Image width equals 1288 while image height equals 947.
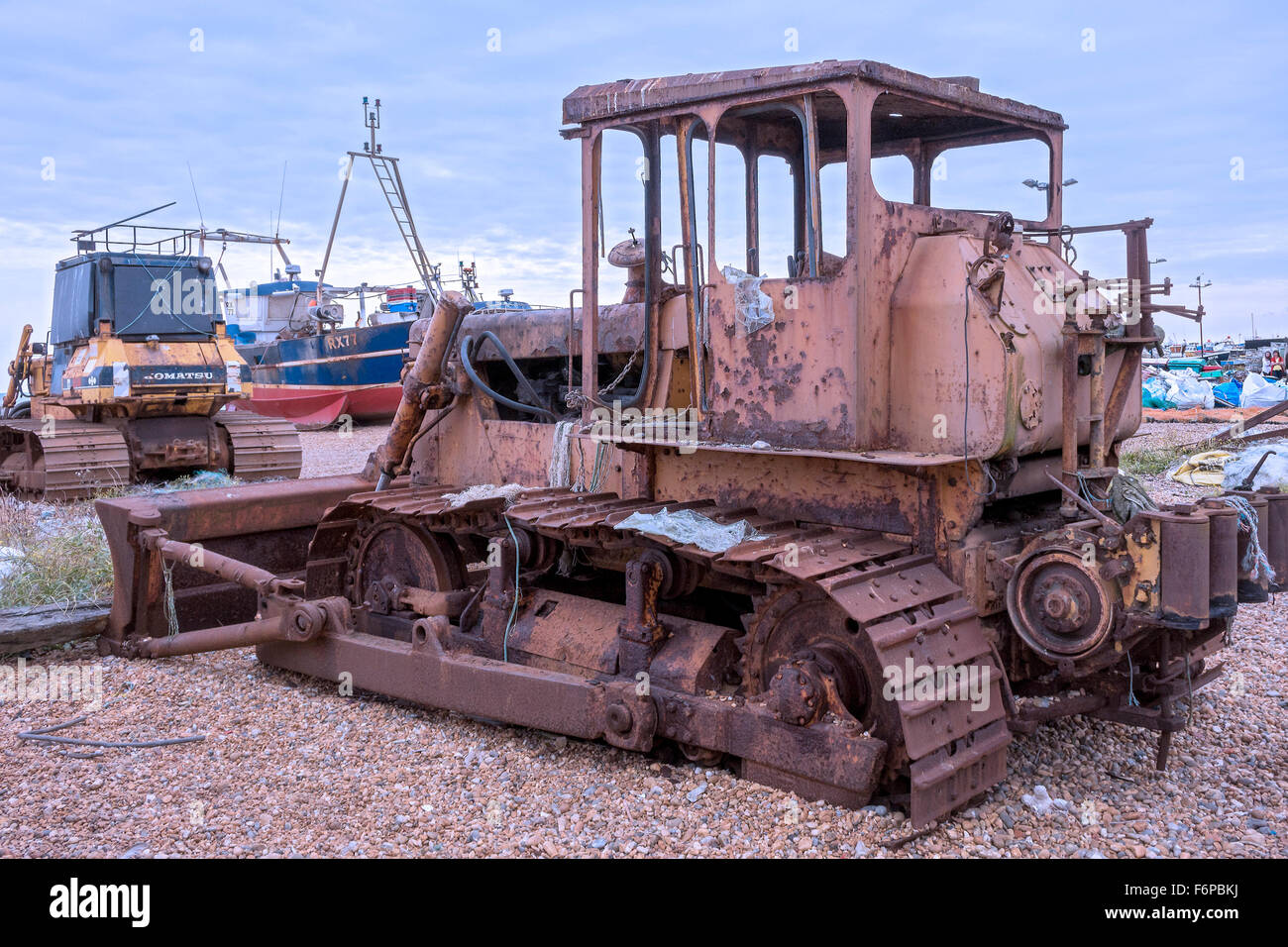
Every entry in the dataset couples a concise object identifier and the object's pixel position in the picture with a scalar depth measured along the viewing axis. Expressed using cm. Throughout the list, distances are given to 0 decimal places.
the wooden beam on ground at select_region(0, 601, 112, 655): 643
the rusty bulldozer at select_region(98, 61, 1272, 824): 416
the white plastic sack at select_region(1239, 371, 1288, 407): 2120
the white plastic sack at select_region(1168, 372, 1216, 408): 2338
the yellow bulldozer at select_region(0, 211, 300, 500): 1322
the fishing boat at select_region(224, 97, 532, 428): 2364
